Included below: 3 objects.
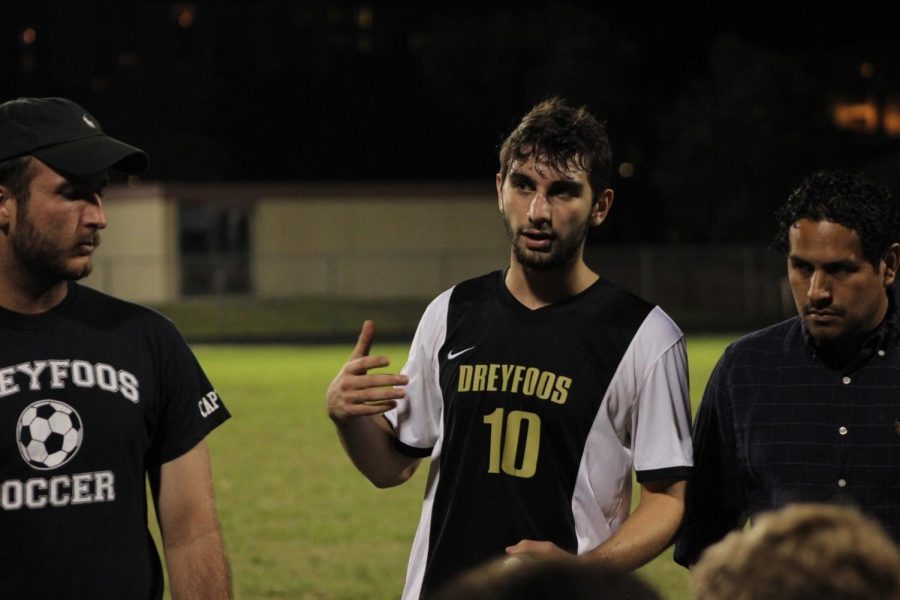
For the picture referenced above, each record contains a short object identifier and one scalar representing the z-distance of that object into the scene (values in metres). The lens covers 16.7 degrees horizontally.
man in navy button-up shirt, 8.33
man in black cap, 7.24
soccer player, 8.27
